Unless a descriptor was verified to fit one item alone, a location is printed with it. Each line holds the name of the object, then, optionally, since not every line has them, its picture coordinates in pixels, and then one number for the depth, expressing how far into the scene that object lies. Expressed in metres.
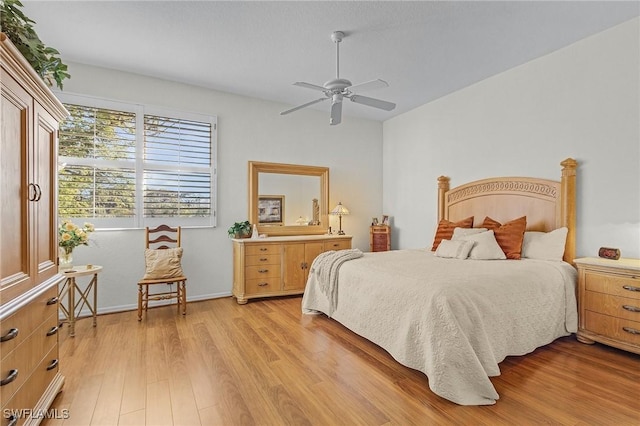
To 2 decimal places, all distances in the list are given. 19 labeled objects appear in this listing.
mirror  4.69
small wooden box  5.37
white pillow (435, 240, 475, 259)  3.33
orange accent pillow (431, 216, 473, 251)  3.97
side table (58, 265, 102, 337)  3.08
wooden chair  3.52
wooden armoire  1.36
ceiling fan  2.78
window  3.63
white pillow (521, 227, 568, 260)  3.13
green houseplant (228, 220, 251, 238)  4.35
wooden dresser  4.19
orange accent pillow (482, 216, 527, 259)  3.28
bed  2.01
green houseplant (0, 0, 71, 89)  1.49
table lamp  5.13
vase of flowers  3.08
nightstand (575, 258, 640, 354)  2.50
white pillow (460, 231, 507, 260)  3.22
